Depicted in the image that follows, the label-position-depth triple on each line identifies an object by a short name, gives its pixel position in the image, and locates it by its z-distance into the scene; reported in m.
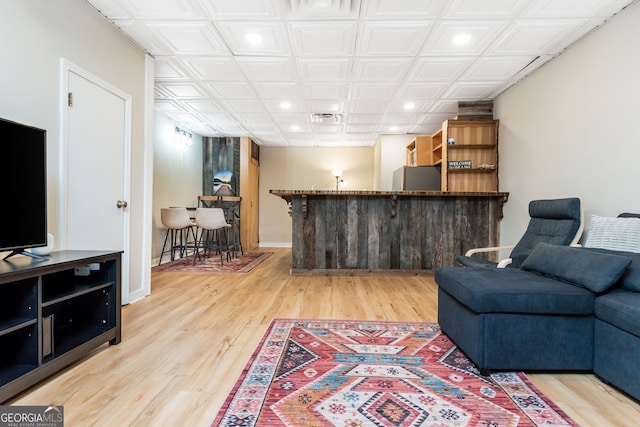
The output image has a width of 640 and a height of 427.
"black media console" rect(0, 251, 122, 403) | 1.41
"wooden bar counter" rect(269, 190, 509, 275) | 4.21
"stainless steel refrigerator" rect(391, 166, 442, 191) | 5.11
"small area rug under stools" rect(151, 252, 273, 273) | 4.41
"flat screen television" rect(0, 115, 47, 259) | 1.49
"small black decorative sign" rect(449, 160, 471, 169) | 4.38
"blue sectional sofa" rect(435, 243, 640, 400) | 1.58
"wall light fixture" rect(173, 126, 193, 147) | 5.64
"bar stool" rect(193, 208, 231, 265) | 4.95
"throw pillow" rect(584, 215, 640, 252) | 1.94
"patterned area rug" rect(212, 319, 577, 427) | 1.29
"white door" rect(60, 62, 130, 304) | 2.23
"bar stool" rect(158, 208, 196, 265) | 4.72
